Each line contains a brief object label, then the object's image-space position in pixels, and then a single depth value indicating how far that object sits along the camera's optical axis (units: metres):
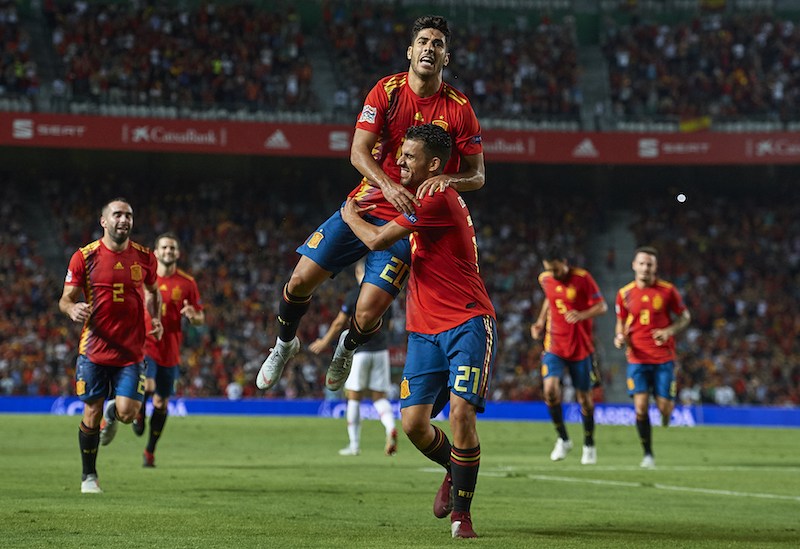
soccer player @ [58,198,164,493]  9.62
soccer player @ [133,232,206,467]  12.85
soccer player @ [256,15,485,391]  7.30
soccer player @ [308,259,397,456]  15.34
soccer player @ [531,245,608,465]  14.48
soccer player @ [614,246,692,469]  14.40
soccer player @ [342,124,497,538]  6.84
